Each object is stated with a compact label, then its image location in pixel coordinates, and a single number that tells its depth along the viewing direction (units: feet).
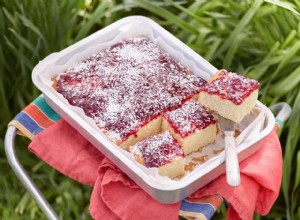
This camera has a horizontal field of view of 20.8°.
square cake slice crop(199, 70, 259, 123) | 3.74
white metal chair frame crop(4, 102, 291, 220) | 3.90
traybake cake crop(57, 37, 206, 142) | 3.84
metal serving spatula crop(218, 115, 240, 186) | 3.55
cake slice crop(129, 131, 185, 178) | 3.60
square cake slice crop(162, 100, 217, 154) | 3.73
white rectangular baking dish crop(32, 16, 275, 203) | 3.59
